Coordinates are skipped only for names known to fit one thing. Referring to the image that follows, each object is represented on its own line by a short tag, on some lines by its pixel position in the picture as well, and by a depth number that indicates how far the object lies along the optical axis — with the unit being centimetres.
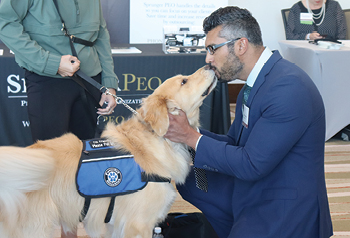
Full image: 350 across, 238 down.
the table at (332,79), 362
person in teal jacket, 174
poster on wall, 477
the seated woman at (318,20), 492
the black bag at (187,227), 197
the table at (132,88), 298
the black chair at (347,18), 517
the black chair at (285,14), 509
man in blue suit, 143
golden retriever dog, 130
